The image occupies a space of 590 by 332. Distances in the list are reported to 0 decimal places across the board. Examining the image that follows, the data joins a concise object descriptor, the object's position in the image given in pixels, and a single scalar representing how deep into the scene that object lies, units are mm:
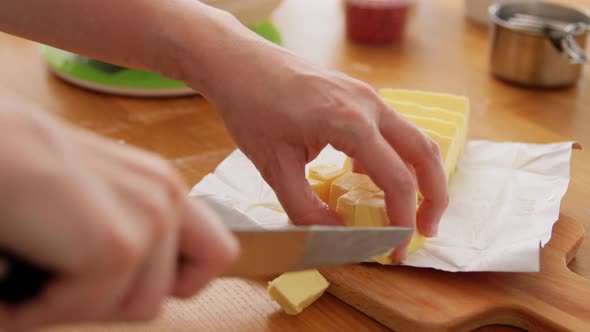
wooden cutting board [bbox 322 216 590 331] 925
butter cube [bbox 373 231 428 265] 981
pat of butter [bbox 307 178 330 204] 1075
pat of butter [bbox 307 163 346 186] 1073
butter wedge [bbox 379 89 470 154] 1293
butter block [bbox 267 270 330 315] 935
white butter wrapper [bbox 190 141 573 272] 1006
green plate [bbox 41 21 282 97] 1524
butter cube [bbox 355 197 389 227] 961
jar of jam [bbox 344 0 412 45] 1820
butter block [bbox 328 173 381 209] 1012
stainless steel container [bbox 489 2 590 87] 1571
